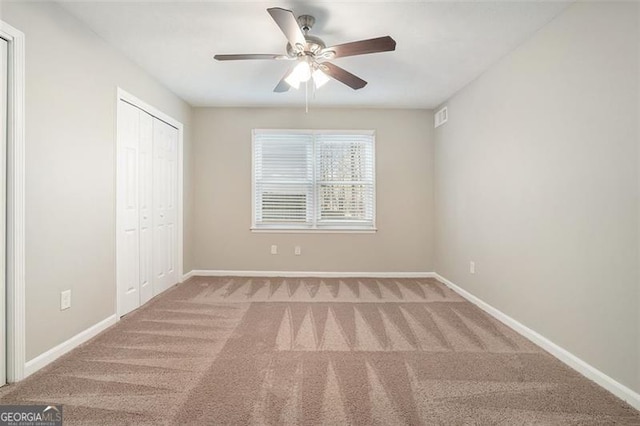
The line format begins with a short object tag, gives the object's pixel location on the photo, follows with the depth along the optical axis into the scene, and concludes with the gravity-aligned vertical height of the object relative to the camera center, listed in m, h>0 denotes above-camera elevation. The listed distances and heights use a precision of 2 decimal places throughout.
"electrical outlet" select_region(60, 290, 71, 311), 2.17 -0.61
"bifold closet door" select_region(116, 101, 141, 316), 2.82 +0.05
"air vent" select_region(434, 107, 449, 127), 4.07 +1.36
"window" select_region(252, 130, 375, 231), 4.50 +0.51
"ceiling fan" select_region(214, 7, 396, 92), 1.92 +1.18
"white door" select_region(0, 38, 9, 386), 1.77 +0.17
